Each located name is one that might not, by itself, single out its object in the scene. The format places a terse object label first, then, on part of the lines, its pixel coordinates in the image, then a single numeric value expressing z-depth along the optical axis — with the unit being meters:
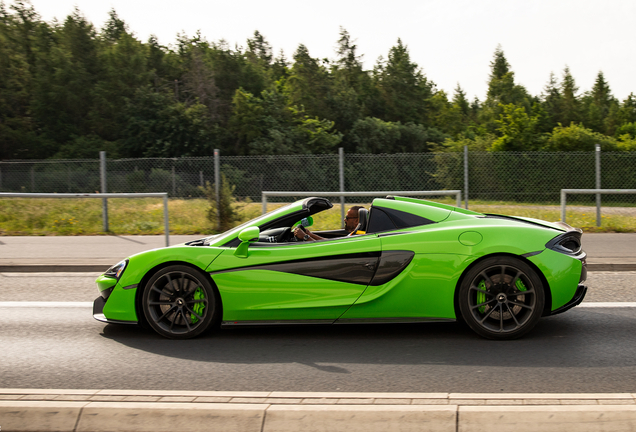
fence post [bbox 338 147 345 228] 12.17
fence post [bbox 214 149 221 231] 12.39
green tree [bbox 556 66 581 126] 56.72
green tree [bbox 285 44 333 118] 46.47
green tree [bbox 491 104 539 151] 31.81
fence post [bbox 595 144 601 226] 11.93
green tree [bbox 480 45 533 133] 57.31
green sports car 4.72
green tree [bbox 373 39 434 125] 52.62
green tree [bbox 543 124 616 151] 31.42
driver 5.28
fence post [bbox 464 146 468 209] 12.27
